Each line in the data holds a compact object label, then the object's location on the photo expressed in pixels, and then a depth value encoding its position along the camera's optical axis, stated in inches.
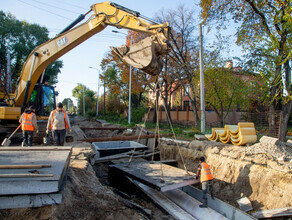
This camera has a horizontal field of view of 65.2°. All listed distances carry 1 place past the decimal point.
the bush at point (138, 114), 985.4
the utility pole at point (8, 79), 643.1
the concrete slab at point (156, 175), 225.2
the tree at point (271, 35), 352.5
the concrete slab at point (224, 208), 209.2
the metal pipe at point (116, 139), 405.4
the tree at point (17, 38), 1018.1
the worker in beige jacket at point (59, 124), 272.4
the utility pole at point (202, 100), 482.0
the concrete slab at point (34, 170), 116.2
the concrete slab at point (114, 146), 415.0
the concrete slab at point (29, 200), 117.0
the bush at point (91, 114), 1647.4
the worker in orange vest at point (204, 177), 229.0
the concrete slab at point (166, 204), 218.8
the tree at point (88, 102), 1700.3
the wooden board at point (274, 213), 200.4
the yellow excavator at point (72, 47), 245.0
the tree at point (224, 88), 527.2
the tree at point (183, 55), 670.5
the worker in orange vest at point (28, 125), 286.5
